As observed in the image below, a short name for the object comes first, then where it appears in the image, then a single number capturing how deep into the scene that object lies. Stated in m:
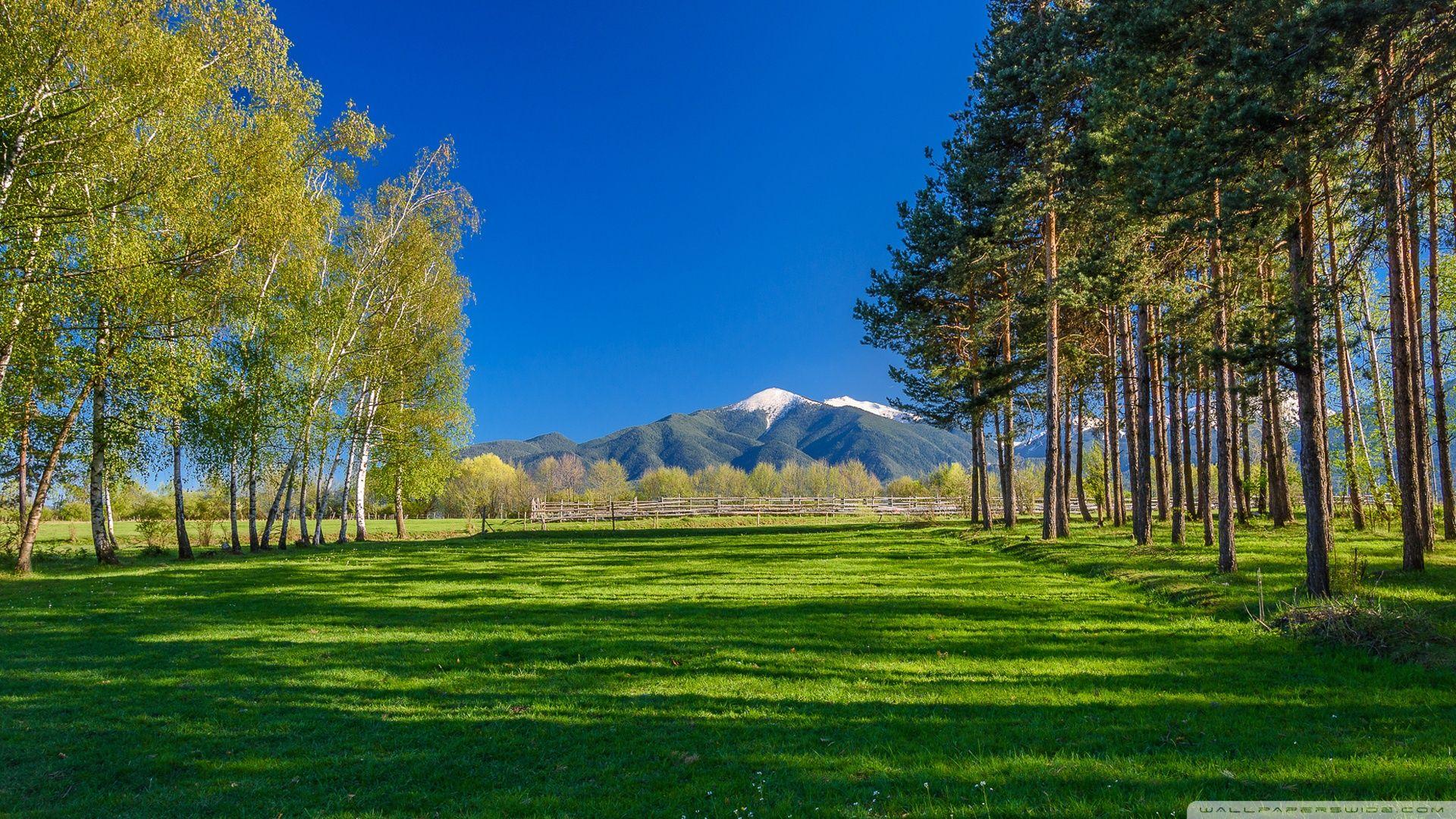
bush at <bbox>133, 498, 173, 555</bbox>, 24.55
